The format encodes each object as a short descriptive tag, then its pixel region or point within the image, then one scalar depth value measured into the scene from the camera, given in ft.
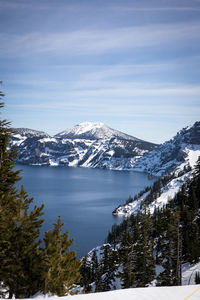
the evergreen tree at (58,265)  55.00
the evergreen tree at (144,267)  127.75
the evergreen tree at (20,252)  51.26
